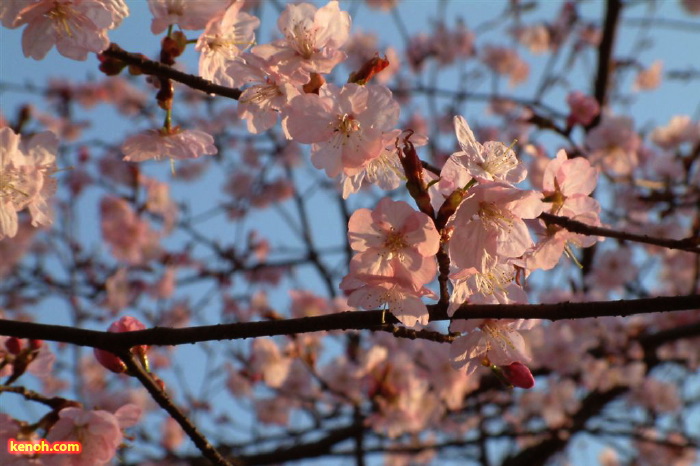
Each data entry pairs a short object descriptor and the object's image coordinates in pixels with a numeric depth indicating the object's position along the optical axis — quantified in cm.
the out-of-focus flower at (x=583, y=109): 588
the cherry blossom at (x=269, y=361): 795
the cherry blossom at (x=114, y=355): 270
